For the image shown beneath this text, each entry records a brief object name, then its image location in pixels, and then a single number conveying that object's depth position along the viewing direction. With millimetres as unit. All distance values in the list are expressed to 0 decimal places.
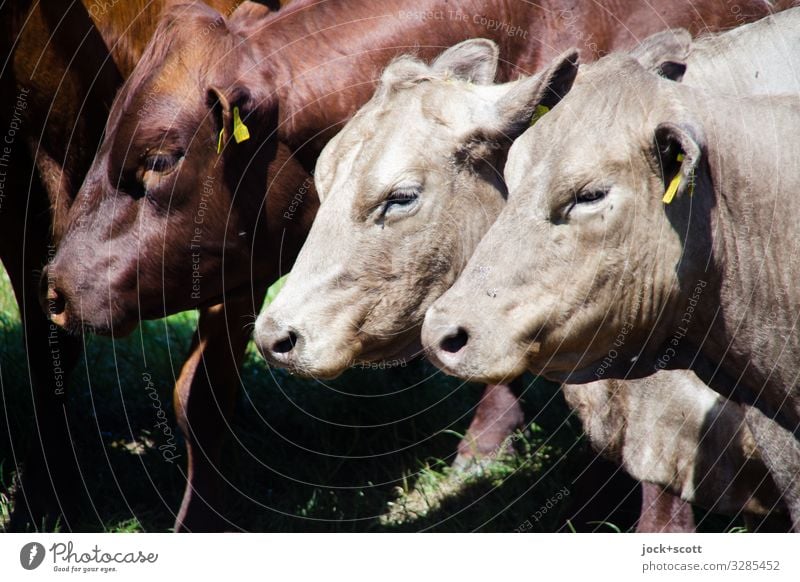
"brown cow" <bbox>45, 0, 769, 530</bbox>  9820
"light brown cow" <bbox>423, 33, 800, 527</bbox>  7293
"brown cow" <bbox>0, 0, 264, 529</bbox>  10945
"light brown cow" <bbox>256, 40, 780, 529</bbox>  8422
